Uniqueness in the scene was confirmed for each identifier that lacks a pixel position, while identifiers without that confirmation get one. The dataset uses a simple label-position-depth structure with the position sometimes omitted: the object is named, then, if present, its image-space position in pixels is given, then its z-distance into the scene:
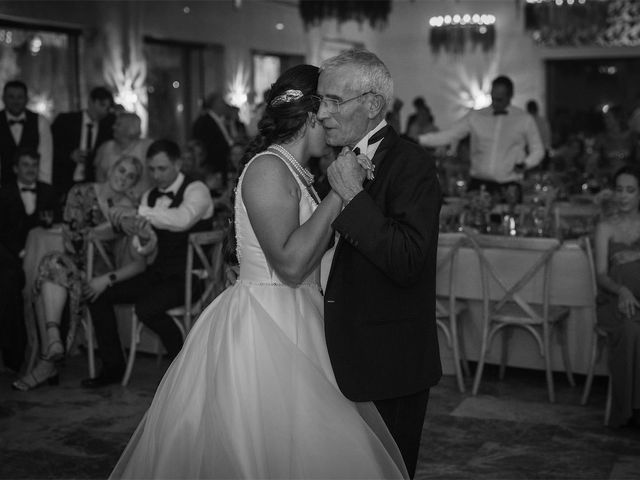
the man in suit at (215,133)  10.32
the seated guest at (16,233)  5.43
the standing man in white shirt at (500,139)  7.70
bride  2.37
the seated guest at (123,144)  7.02
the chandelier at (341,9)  11.46
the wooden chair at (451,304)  5.10
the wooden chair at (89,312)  5.36
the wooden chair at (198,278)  5.12
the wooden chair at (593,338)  4.73
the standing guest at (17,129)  7.45
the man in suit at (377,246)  2.21
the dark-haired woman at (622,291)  4.36
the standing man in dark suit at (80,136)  8.12
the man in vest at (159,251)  5.18
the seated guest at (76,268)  5.23
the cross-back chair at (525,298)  4.88
